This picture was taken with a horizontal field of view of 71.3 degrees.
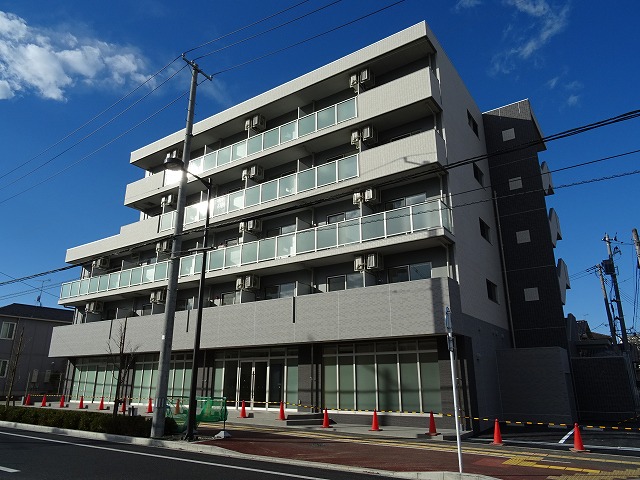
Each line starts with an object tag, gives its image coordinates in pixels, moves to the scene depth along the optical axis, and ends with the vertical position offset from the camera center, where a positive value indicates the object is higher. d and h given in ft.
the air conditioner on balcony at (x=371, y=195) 65.16 +26.55
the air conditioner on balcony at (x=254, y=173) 81.71 +37.26
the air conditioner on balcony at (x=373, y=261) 62.06 +16.50
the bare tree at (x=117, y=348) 86.23 +6.89
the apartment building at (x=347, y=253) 58.18 +19.25
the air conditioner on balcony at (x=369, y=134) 68.59 +36.91
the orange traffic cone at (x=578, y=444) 39.66 -4.83
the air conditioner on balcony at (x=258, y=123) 84.89 +47.67
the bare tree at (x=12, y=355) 113.25 +7.44
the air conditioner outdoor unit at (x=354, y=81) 72.84 +47.40
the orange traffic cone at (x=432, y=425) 48.93 -4.13
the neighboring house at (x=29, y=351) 123.54 +9.07
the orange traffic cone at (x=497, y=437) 44.37 -4.80
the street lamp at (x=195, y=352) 44.45 +3.28
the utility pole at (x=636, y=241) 74.64 +23.49
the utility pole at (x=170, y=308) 45.99 +8.02
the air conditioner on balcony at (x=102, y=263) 104.42 +27.10
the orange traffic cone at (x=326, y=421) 56.70 -4.27
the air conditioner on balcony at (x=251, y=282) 73.91 +16.27
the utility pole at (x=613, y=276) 91.18 +23.04
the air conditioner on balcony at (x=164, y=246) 90.04 +26.89
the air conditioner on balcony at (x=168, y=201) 95.61 +37.76
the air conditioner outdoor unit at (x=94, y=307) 102.06 +17.00
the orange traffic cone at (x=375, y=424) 53.01 -4.35
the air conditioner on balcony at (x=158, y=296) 87.70 +16.65
